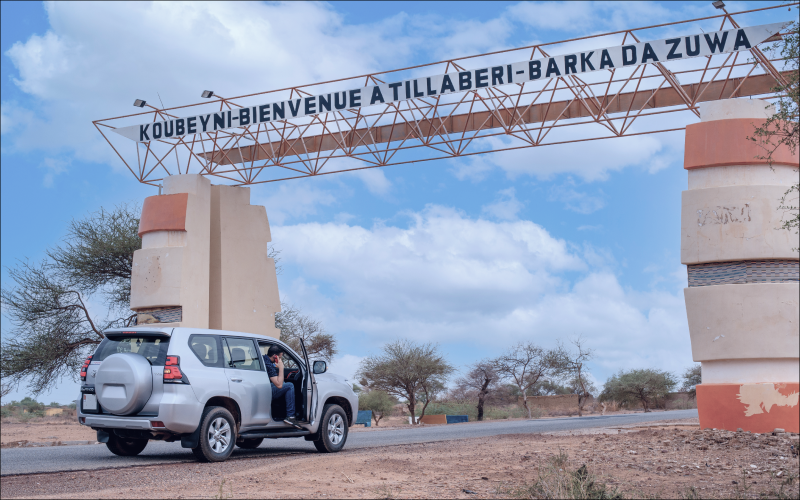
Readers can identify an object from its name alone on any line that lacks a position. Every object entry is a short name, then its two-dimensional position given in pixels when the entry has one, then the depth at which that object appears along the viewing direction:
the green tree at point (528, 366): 46.09
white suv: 9.82
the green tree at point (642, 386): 49.31
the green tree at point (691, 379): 55.76
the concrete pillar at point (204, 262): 21.52
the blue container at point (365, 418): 30.34
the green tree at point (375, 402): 41.25
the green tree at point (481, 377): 44.81
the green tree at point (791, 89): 10.50
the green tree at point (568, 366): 47.53
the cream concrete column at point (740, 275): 14.23
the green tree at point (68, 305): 27.14
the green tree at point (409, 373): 42.12
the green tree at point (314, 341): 37.26
